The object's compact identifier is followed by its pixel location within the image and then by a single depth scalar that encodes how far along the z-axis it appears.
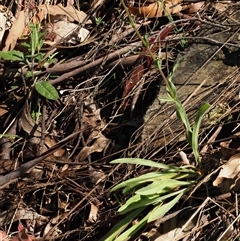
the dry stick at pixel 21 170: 2.47
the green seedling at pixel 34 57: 2.65
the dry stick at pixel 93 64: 2.79
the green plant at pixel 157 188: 2.02
